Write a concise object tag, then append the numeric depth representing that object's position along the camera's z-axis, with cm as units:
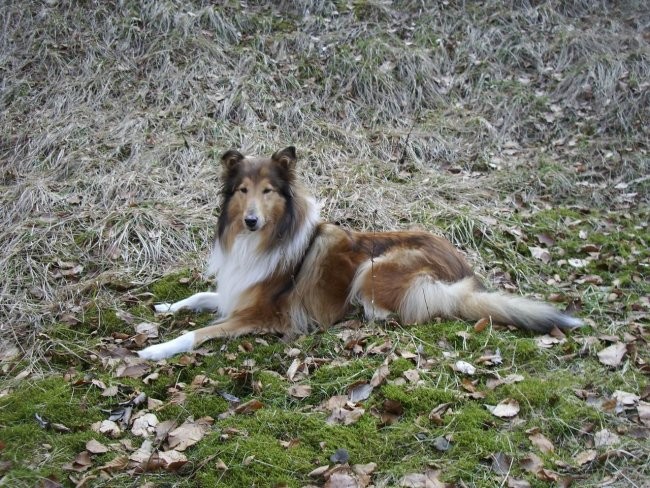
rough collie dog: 450
